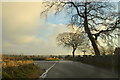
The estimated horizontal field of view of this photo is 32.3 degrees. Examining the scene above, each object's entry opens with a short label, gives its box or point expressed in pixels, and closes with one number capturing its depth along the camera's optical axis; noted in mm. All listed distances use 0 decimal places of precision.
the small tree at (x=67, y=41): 74138
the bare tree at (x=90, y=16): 34375
